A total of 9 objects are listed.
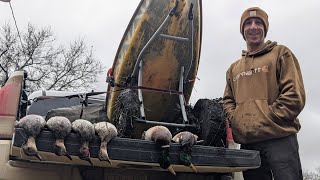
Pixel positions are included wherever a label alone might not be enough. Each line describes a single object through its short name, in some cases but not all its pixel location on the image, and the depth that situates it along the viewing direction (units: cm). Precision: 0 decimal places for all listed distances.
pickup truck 211
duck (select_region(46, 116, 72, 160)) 204
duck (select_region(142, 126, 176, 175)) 223
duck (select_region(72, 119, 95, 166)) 208
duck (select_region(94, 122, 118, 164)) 212
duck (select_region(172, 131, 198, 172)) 226
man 278
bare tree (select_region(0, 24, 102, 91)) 2030
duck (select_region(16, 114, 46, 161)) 199
